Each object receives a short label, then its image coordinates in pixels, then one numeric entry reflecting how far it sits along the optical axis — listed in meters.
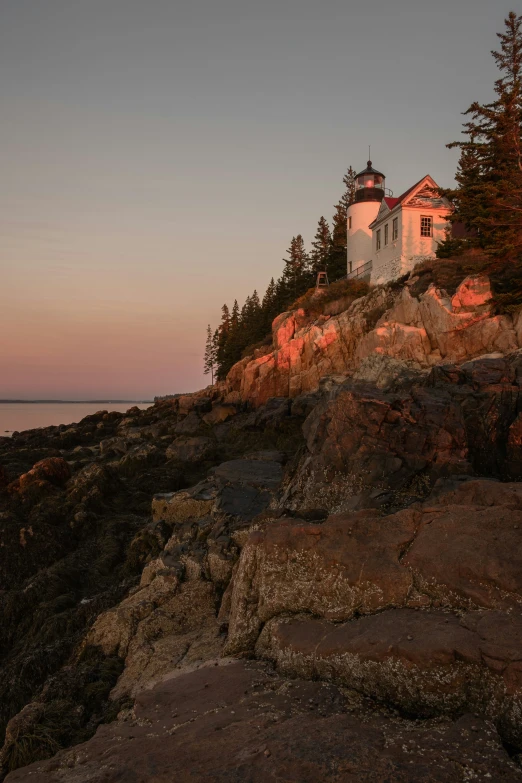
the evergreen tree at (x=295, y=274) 61.84
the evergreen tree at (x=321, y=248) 60.81
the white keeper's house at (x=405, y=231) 40.62
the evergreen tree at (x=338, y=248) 58.38
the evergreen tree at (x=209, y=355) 105.90
